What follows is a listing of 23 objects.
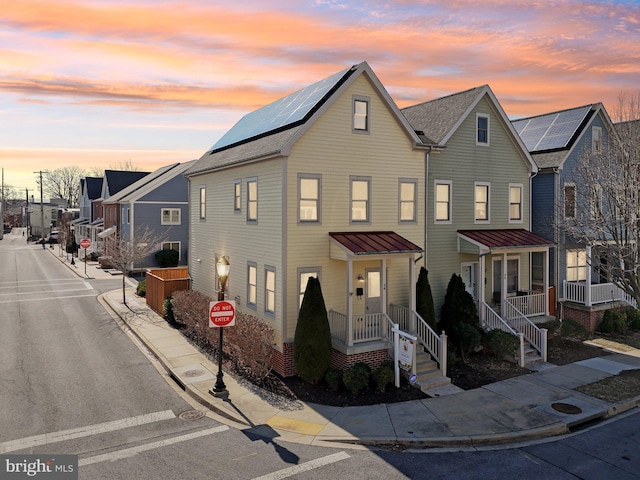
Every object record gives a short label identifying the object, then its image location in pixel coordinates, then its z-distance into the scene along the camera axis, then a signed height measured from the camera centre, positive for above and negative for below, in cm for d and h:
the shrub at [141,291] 3006 -453
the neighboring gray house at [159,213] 4122 +76
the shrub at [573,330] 2145 -495
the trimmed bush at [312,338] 1505 -380
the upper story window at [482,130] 2148 +433
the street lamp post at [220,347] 1409 -388
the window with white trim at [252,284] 1828 -252
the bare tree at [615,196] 1803 +113
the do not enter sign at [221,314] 1430 -286
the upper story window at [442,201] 2030 +96
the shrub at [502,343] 1772 -460
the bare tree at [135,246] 2912 -196
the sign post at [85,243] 3710 -181
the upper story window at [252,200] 1812 +87
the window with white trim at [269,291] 1683 -255
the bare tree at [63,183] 14275 +1163
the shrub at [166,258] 4075 -323
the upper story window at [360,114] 1747 +409
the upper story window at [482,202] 2155 +97
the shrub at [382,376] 1477 -491
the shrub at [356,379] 1449 -492
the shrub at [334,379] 1484 -505
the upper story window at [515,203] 2258 +98
